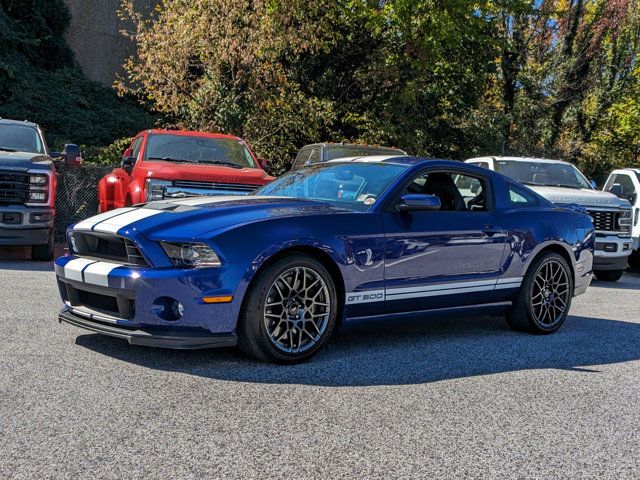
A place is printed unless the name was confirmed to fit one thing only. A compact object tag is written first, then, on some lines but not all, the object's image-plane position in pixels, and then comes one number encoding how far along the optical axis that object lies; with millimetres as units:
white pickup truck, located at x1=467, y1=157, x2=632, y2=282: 12516
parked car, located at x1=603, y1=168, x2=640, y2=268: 14977
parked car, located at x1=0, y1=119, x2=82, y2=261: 11094
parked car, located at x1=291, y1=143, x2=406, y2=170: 14125
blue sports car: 5176
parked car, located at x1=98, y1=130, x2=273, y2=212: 10602
